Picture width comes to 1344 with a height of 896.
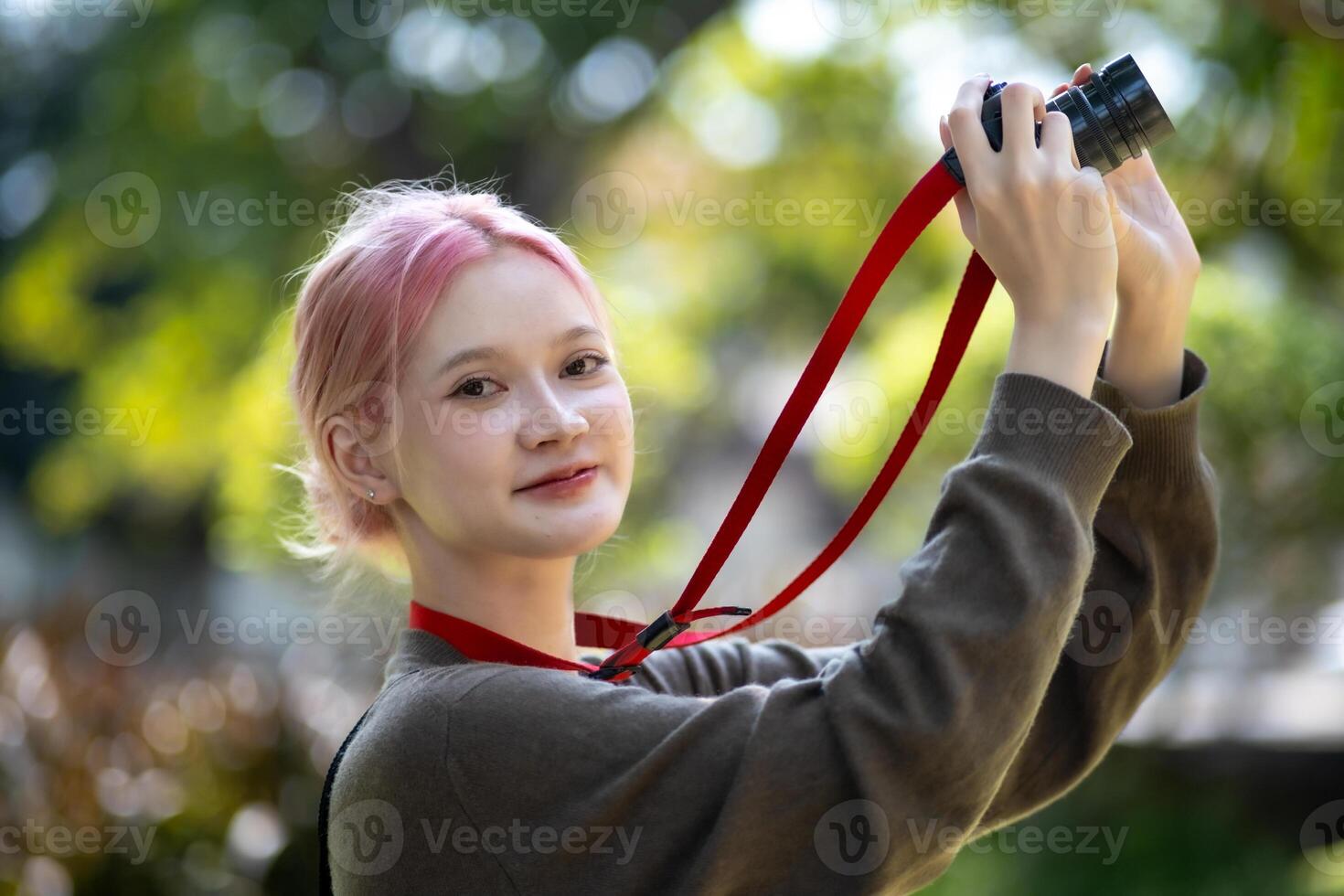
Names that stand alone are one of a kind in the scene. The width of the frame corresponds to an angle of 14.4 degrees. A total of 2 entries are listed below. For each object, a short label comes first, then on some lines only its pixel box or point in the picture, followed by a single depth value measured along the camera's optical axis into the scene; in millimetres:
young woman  2866
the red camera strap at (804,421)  2973
